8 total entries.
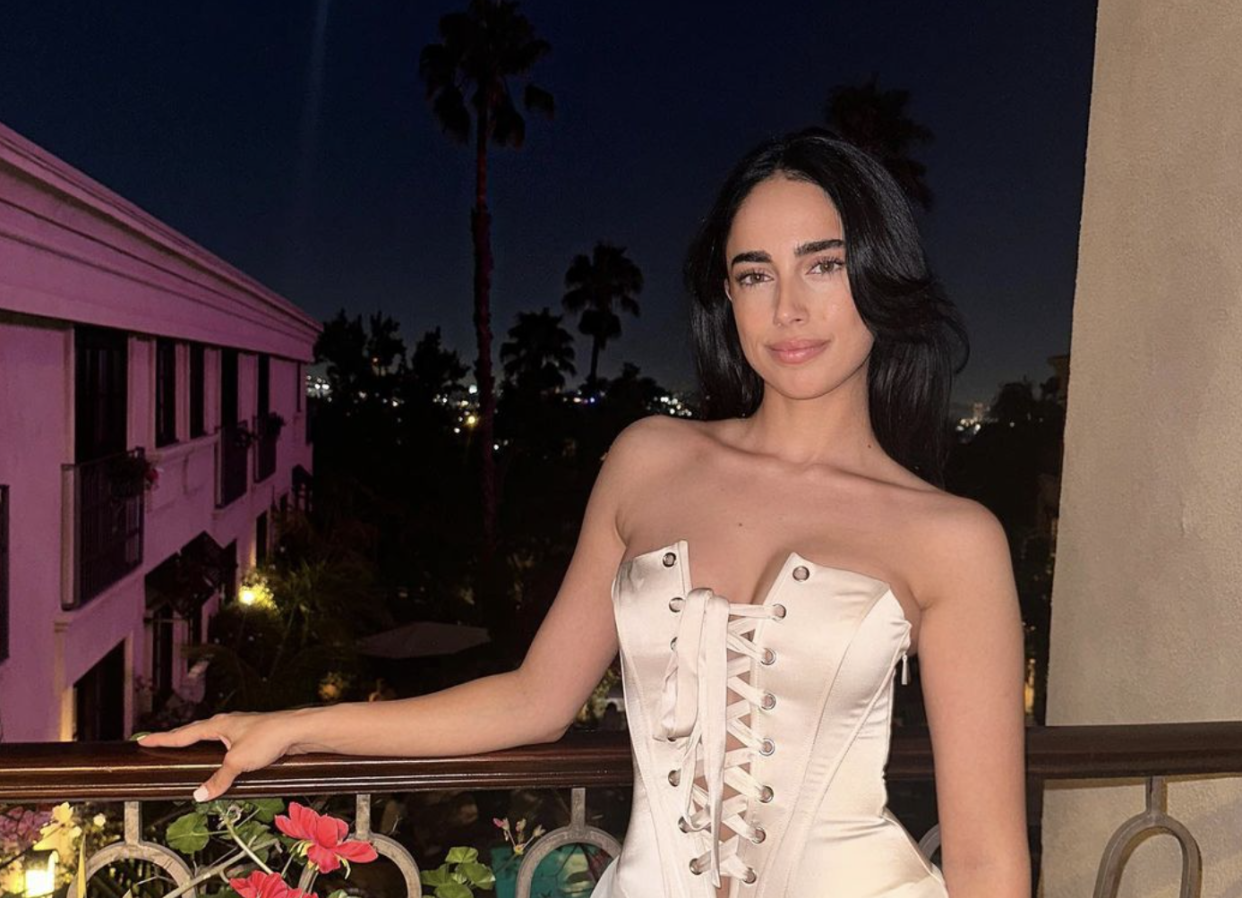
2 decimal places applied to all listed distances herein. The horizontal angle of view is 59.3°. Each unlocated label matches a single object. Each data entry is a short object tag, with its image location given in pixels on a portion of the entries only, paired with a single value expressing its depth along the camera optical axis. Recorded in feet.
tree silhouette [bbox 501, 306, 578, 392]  115.65
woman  4.79
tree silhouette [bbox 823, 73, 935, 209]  48.62
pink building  22.26
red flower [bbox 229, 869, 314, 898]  4.93
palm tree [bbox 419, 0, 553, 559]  73.31
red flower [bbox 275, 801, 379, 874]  4.97
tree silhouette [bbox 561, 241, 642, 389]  106.22
